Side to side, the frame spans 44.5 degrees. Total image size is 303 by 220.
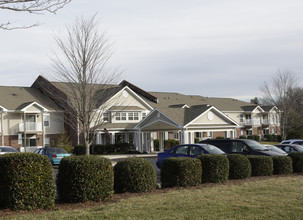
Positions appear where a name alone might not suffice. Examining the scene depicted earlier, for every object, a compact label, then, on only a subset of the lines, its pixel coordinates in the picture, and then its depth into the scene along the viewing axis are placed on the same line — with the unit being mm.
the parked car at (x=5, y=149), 23170
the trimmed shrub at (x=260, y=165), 14602
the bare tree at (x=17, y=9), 7471
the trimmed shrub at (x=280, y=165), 15352
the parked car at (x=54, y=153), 23094
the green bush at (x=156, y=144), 43034
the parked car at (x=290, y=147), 21392
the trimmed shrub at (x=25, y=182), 8492
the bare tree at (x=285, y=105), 41094
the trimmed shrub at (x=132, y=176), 10781
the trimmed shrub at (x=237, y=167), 13669
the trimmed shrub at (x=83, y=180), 9477
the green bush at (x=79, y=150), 37188
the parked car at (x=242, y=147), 17672
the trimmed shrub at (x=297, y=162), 16156
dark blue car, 16188
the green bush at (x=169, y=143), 42581
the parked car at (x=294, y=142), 27120
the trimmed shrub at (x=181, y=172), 11820
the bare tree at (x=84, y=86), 19188
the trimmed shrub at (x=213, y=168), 12703
